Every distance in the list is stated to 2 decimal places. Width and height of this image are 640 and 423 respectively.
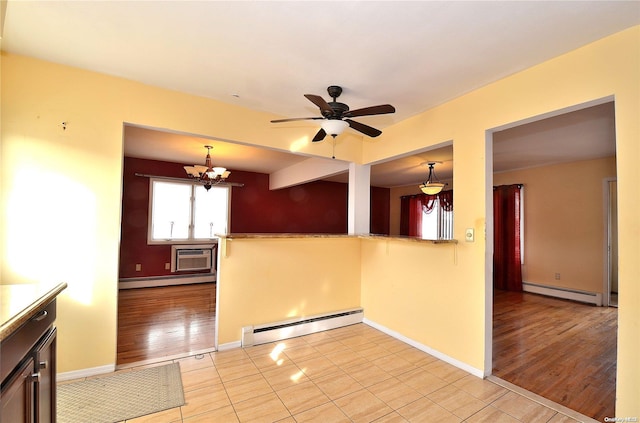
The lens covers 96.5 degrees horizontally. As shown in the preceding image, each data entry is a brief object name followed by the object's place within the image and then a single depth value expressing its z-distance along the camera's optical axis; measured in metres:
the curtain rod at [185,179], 5.44
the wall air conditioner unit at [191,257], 5.66
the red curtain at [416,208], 6.76
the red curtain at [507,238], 5.56
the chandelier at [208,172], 4.40
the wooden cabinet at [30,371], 0.93
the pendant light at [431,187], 4.86
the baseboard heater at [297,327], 2.96
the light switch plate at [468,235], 2.53
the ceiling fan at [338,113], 2.18
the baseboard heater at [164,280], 5.27
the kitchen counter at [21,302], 0.91
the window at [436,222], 6.75
